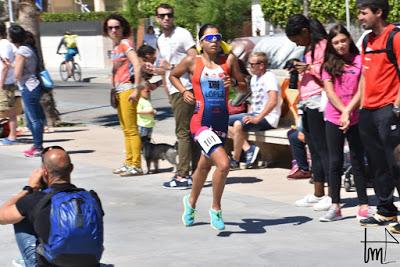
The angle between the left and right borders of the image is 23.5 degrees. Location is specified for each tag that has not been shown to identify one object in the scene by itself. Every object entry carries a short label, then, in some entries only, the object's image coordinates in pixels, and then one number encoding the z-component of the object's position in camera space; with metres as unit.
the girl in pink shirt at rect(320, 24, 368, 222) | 8.30
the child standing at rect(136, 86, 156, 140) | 11.65
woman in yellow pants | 10.80
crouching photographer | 5.36
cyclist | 31.91
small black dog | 11.12
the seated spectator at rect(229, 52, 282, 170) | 11.06
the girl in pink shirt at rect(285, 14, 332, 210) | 8.68
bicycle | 31.81
